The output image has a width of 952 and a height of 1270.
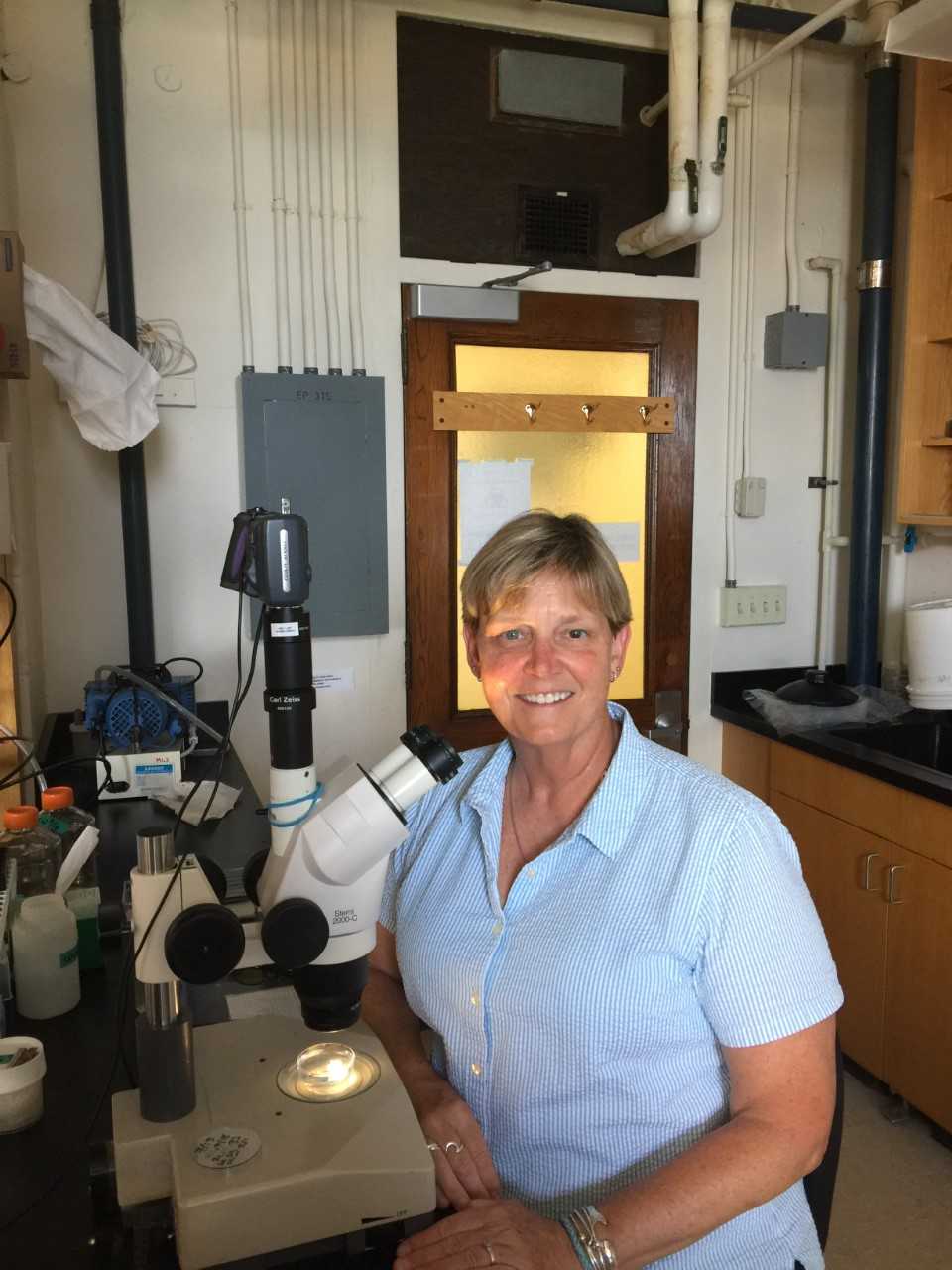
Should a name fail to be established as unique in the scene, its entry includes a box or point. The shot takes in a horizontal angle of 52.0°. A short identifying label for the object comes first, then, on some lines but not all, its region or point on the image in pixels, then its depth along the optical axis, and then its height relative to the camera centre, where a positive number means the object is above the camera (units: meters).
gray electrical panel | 2.52 +0.08
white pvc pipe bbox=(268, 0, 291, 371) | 2.46 +0.80
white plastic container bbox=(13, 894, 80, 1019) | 1.19 -0.55
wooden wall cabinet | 2.59 +0.49
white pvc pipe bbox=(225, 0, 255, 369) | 2.43 +0.81
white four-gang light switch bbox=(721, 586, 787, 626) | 3.03 -0.32
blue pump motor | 2.09 -0.44
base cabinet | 2.22 -0.99
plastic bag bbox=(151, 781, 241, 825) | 1.86 -0.58
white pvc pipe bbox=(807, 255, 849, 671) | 3.01 +0.13
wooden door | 2.69 +0.03
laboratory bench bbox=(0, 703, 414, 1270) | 0.80 -0.61
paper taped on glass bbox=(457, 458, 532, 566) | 2.77 +0.02
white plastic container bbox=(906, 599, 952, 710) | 2.56 -0.40
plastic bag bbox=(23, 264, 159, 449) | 1.83 +0.28
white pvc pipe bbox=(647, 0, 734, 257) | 2.47 +1.01
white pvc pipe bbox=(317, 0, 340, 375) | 2.48 +0.80
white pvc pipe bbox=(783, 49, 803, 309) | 2.89 +0.98
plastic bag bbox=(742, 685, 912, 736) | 2.70 -0.59
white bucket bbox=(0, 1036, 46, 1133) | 0.97 -0.58
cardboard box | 1.60 +0.33
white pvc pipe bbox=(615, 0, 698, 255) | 2.46 +0.99
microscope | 0.74 -0.42
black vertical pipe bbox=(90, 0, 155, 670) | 2.29 +0.56
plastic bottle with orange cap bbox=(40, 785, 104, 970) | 1.31 -0.52
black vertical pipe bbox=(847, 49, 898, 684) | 2.75 +0.39
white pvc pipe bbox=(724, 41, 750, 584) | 2.89 +0.45
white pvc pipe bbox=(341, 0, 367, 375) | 2.50 +0.79
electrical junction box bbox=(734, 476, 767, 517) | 2.98 +0.02
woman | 1.02 -0.55
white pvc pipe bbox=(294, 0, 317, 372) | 2.47 +0.82
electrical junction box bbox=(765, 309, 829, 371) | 2.91 +0.48
